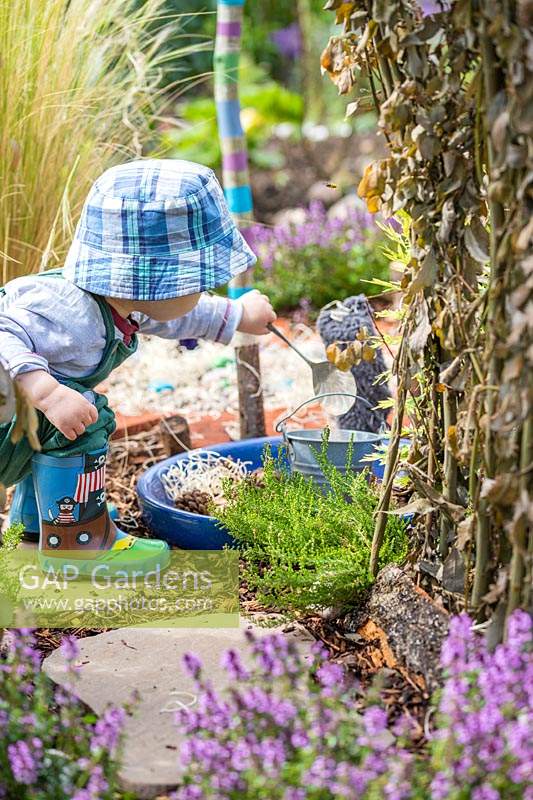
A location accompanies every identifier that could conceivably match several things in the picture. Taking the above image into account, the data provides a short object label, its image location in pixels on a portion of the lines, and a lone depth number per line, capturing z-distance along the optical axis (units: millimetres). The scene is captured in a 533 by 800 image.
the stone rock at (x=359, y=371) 6414
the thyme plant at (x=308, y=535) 4250
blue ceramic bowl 5215
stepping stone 3394
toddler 4645
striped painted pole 6219
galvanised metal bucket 5508
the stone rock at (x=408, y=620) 3713
